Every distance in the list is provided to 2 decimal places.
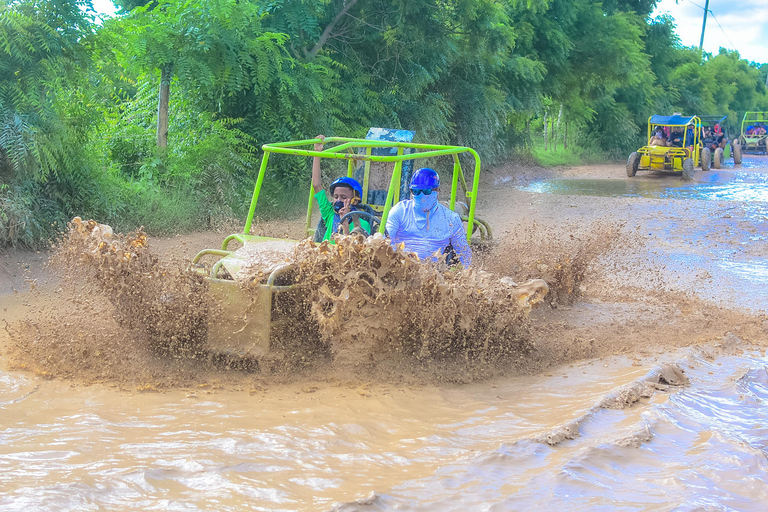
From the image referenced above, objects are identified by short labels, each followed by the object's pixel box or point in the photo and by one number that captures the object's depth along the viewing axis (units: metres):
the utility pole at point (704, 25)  49.03
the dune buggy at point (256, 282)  4.90
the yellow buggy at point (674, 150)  21.52
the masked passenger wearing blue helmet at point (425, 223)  5.96
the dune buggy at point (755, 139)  33.38
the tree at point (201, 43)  9.93
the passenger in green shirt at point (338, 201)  6.01
